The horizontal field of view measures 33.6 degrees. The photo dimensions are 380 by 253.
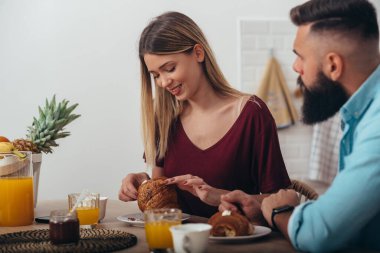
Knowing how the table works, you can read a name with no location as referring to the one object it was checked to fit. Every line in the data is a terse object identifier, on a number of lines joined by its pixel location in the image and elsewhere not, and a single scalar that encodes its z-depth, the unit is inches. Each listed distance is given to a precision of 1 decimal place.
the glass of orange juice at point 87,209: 81.6
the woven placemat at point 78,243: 65.8
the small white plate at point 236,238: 67.3
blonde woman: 95.8
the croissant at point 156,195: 83.4
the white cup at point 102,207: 87.5
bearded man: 58.0
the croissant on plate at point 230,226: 68.7
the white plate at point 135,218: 81.0
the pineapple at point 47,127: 99.0
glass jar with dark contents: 68.9
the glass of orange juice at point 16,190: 87.0
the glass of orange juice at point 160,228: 63.8
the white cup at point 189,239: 60.1
